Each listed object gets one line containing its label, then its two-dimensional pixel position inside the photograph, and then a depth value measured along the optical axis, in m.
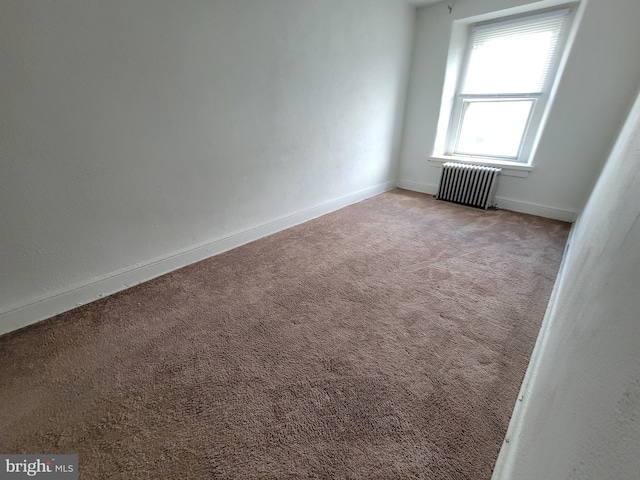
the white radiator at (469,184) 3.54
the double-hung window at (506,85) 3.14
